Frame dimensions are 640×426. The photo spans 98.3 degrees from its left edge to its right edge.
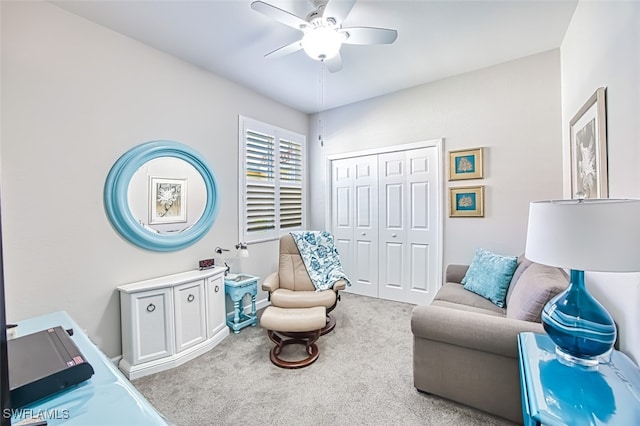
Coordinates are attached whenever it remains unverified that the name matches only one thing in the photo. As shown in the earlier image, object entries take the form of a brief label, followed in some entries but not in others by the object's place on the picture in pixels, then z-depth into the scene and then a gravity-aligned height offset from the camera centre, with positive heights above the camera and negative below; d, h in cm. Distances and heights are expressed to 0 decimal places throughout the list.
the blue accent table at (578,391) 96 -71
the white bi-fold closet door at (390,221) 352 -14
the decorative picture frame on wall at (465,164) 316 +54
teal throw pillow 246 -62
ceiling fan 181 +130
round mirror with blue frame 231 +15
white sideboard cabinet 219 -92
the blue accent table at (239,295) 295 -89
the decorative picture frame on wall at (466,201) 315 +11
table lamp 101 -17
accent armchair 277 -84
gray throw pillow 162 -51
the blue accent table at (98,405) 78 -58
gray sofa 162 -87
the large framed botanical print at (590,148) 160 +41
